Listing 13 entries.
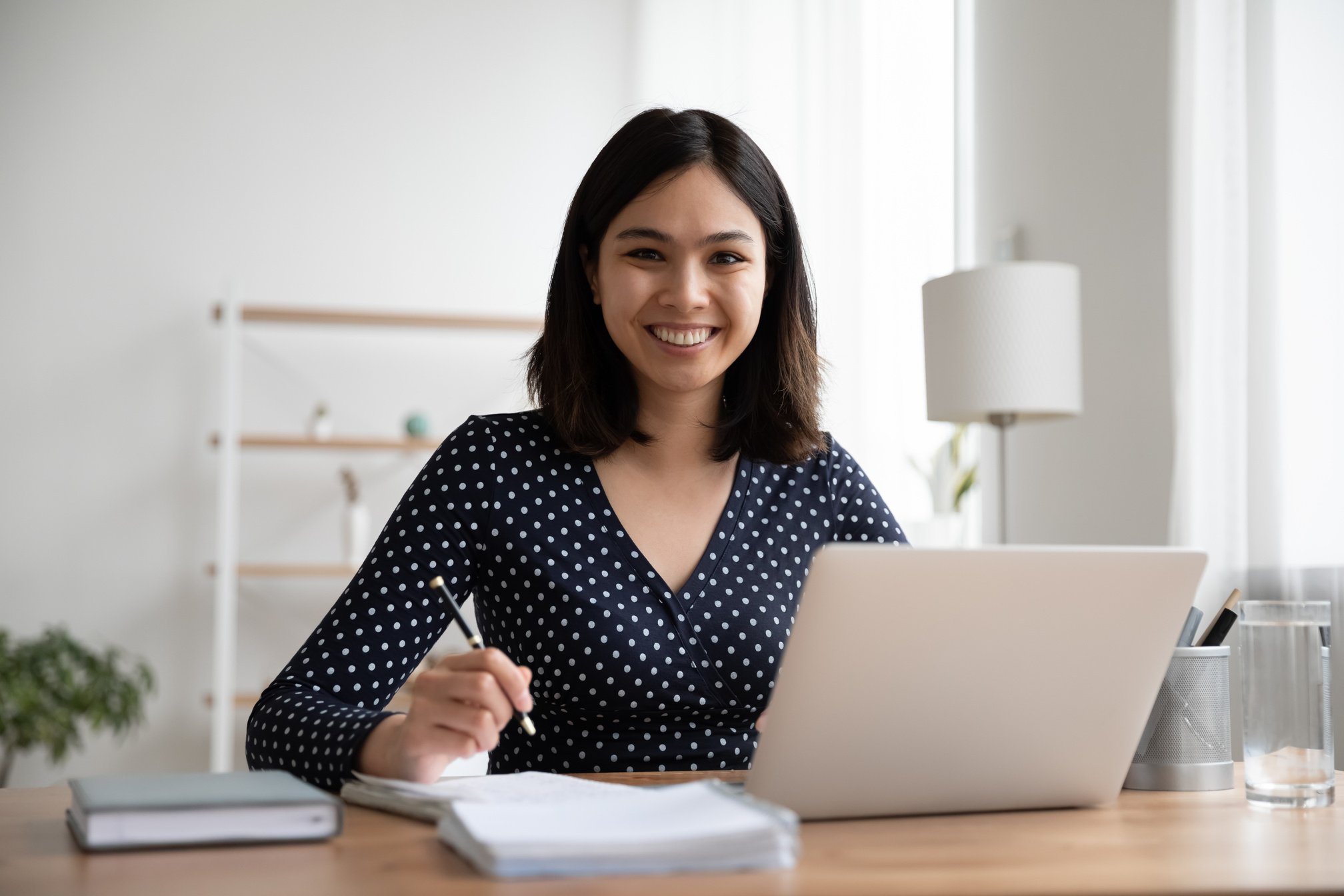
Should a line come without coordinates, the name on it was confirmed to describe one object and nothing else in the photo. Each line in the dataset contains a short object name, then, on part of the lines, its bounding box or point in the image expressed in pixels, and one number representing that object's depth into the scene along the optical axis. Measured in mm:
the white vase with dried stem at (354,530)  3957
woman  1361
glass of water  984
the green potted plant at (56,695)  3561
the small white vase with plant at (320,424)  4016
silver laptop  853
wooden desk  704
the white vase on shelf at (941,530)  3412
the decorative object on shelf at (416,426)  4008
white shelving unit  3758
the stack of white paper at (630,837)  706
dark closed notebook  793
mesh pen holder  1086
